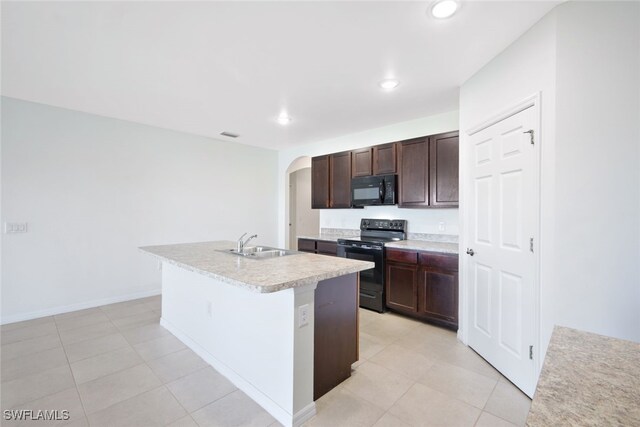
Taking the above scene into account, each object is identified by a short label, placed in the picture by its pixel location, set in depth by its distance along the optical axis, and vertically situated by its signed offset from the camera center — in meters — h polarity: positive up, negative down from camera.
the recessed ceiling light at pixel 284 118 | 3.77 +1.26
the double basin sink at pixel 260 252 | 2.60 -0.38
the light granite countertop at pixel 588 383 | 0.60 -0.43
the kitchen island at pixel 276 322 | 1.70 -0.78
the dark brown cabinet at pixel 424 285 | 3.03 -0.82
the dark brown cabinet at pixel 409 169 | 3.33 +0.57
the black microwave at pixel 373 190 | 3.85 +0.30
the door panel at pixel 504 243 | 1.98 -0.25
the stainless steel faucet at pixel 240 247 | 2.67 -0.33
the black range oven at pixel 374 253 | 3.60 -0.55
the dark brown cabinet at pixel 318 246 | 4.27 -0.54
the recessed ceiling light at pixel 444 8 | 1.73 +1.25
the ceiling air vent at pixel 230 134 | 4.65 +1.27
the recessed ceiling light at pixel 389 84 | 2.76 +1.25
